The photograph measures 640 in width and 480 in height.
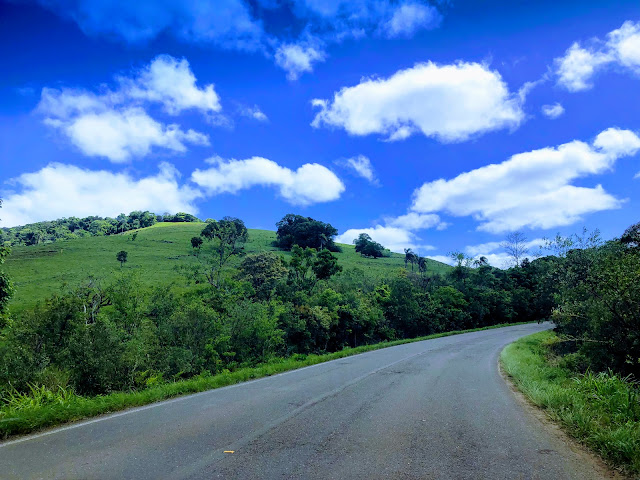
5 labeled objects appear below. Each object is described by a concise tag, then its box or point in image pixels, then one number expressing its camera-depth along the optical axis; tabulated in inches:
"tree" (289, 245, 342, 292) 1491.1
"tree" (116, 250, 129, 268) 2591.0
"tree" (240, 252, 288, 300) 1514.5
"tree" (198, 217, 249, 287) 1628.9
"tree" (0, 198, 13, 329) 574.2
